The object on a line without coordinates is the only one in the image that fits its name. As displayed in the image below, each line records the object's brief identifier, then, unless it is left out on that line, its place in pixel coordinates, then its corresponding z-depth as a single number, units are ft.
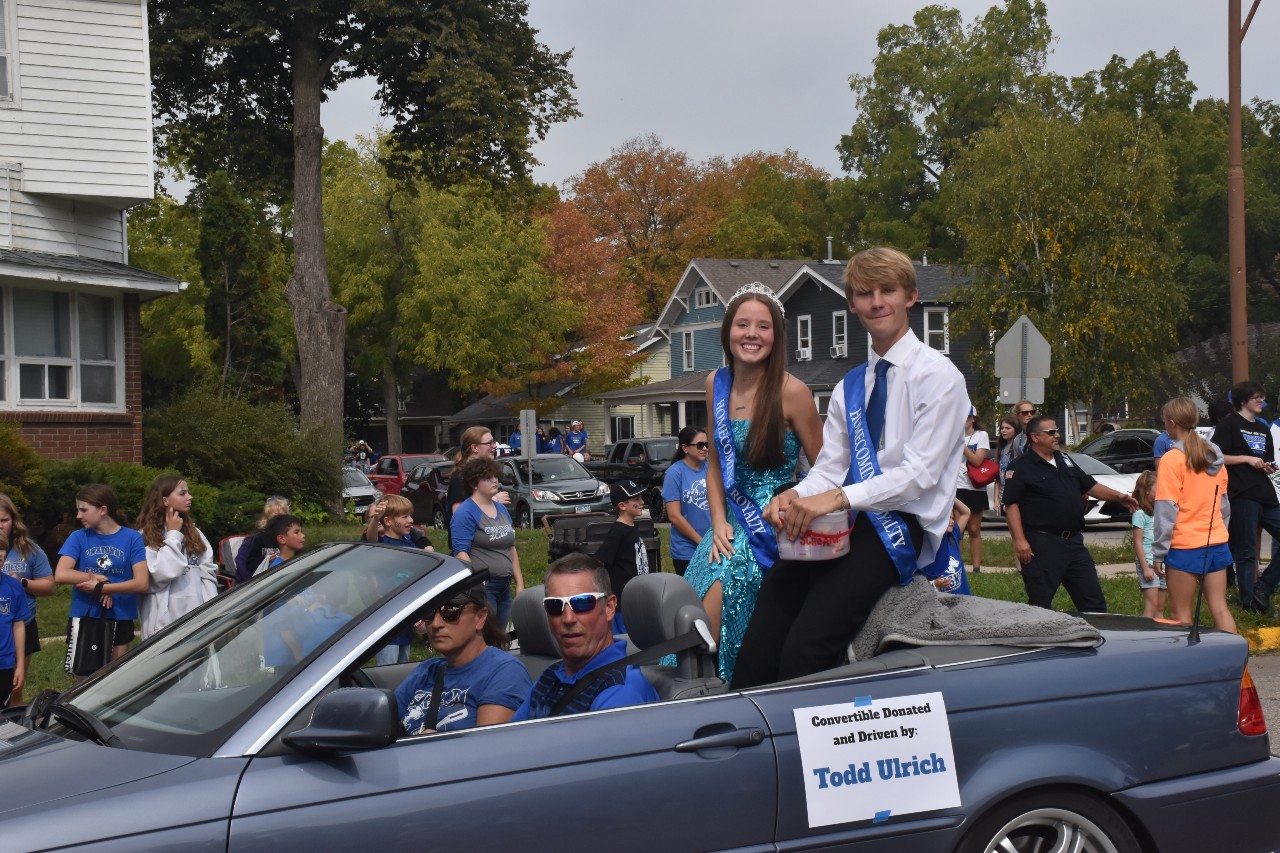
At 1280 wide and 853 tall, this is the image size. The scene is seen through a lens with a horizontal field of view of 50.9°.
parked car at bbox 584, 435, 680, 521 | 109.70
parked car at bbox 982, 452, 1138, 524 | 74.13
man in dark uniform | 28.84
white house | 64.85
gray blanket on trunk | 13.32
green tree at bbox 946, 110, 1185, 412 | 125.39
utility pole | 53.26
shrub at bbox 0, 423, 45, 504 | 56.49
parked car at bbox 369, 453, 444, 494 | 117.60
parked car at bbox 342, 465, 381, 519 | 103.83
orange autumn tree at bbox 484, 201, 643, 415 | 166.30
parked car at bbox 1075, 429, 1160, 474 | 87.61
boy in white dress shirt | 13.12
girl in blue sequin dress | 15.83
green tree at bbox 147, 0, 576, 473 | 80.79
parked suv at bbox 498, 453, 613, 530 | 87.20
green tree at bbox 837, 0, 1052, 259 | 210.18
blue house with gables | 159.22
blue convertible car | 10.46
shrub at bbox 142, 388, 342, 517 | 71.00
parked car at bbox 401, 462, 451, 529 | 95.09
